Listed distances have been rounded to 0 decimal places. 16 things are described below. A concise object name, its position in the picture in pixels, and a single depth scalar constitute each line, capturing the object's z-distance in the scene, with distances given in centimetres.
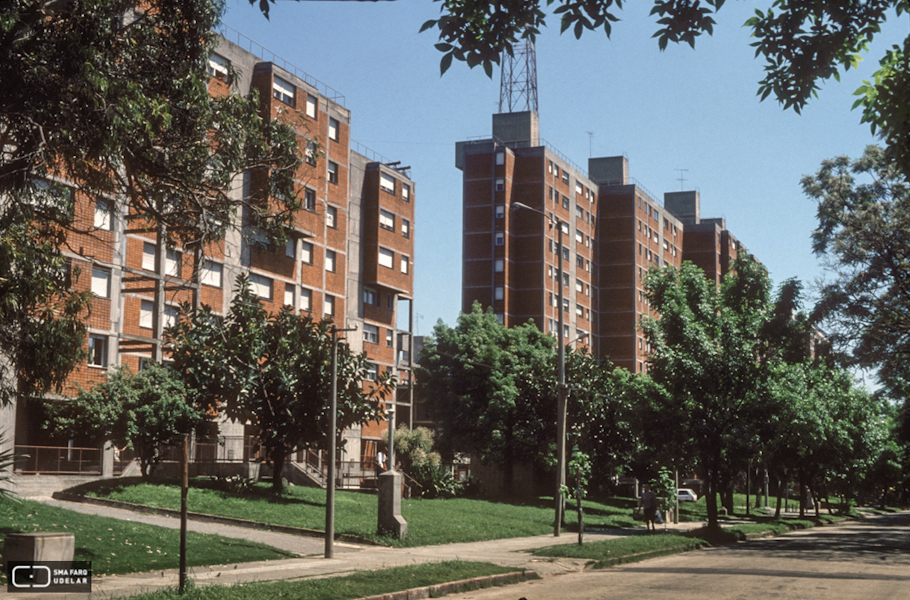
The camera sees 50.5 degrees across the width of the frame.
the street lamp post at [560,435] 2767
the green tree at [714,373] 3175
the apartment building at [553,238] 8525
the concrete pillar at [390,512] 2423
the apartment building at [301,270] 4097
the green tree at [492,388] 5031
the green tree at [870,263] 3075
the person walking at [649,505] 3400
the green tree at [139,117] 1397
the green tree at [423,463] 4491
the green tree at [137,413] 3356
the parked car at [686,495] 7419
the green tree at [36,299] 1534
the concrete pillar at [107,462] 3753
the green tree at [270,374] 3297
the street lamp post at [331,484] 2039
